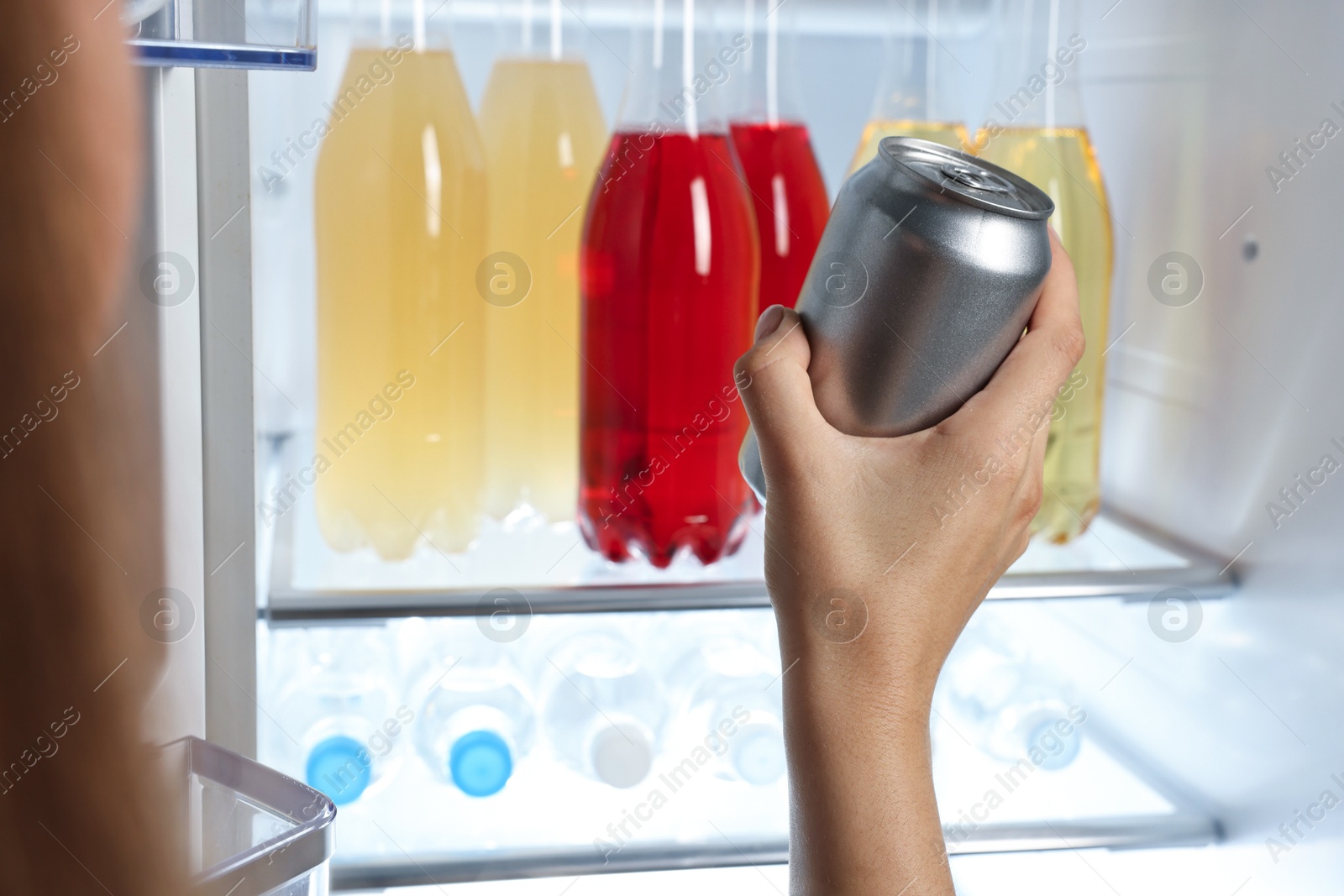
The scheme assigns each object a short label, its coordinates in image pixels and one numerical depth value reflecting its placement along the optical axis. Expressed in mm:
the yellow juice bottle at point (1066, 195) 939
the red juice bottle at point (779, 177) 929
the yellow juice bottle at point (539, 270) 903
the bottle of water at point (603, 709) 941
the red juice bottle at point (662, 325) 849
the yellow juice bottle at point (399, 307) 844
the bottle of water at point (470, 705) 958
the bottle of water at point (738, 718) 998
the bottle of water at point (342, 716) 899
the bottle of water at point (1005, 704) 1048
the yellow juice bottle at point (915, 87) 966
